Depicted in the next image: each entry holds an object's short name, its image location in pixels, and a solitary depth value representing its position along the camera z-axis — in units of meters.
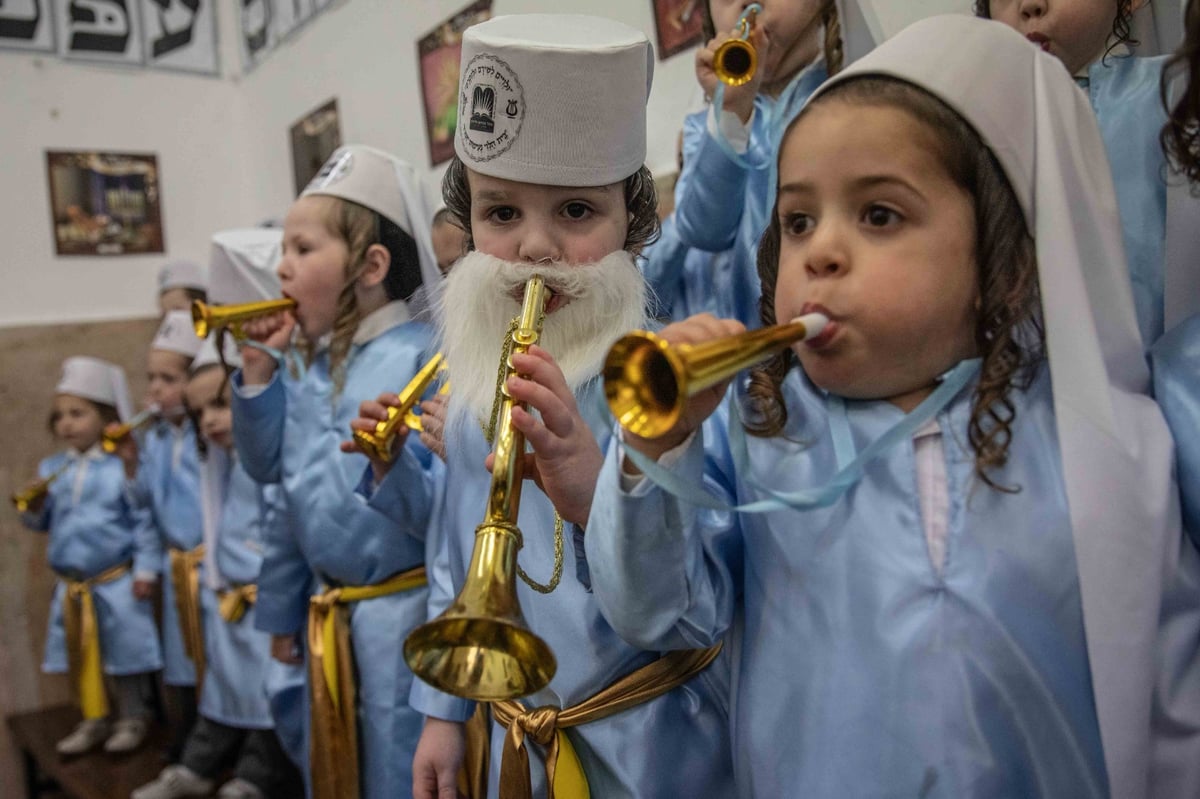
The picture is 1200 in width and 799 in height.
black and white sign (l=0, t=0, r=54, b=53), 4.91
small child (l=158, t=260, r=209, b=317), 4.99
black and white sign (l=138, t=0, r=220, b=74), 5.18
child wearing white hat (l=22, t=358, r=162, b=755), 4.26
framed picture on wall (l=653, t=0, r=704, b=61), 2.02
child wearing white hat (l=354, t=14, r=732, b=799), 1.25
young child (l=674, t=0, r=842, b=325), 1.68
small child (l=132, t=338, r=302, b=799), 3.37
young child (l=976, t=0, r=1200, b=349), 1.22
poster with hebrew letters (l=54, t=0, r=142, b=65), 5.04
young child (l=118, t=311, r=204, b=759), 4.04
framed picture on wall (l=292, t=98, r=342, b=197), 3.53
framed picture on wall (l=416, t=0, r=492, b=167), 2.28
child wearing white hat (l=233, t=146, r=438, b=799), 1.99
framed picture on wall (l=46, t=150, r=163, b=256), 5.04
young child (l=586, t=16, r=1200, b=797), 0.91
